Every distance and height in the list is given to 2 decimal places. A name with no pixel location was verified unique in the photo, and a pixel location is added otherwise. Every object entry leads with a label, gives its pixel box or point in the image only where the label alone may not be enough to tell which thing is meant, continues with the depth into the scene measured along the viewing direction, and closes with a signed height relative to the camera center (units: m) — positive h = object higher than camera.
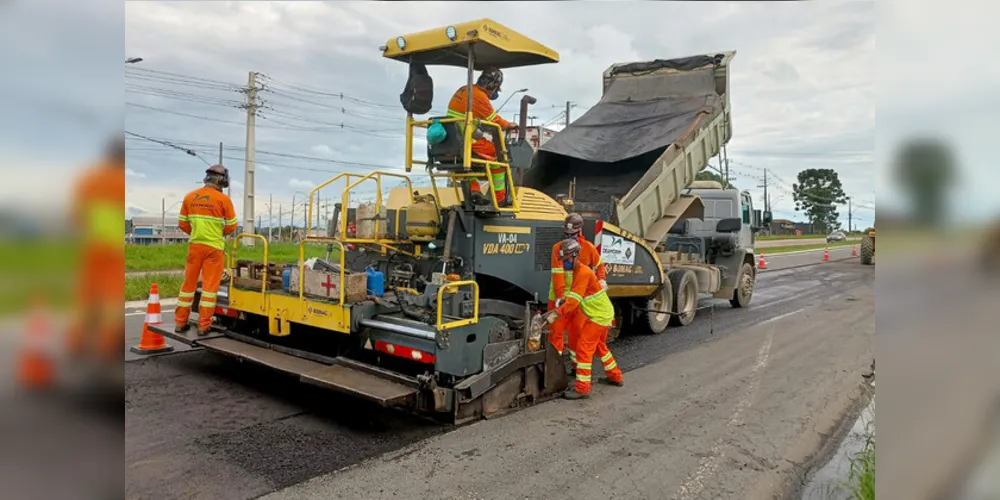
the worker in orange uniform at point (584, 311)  5.82 -0.76
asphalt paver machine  4.85 -0.55
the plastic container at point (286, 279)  5.80 -0.50
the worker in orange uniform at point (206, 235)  5.82 -0.10
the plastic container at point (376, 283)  5.55 -0.50
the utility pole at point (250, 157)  22.95 +2.55
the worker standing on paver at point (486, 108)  5.59 +1.10
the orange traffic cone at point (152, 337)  6.82 -1.30
